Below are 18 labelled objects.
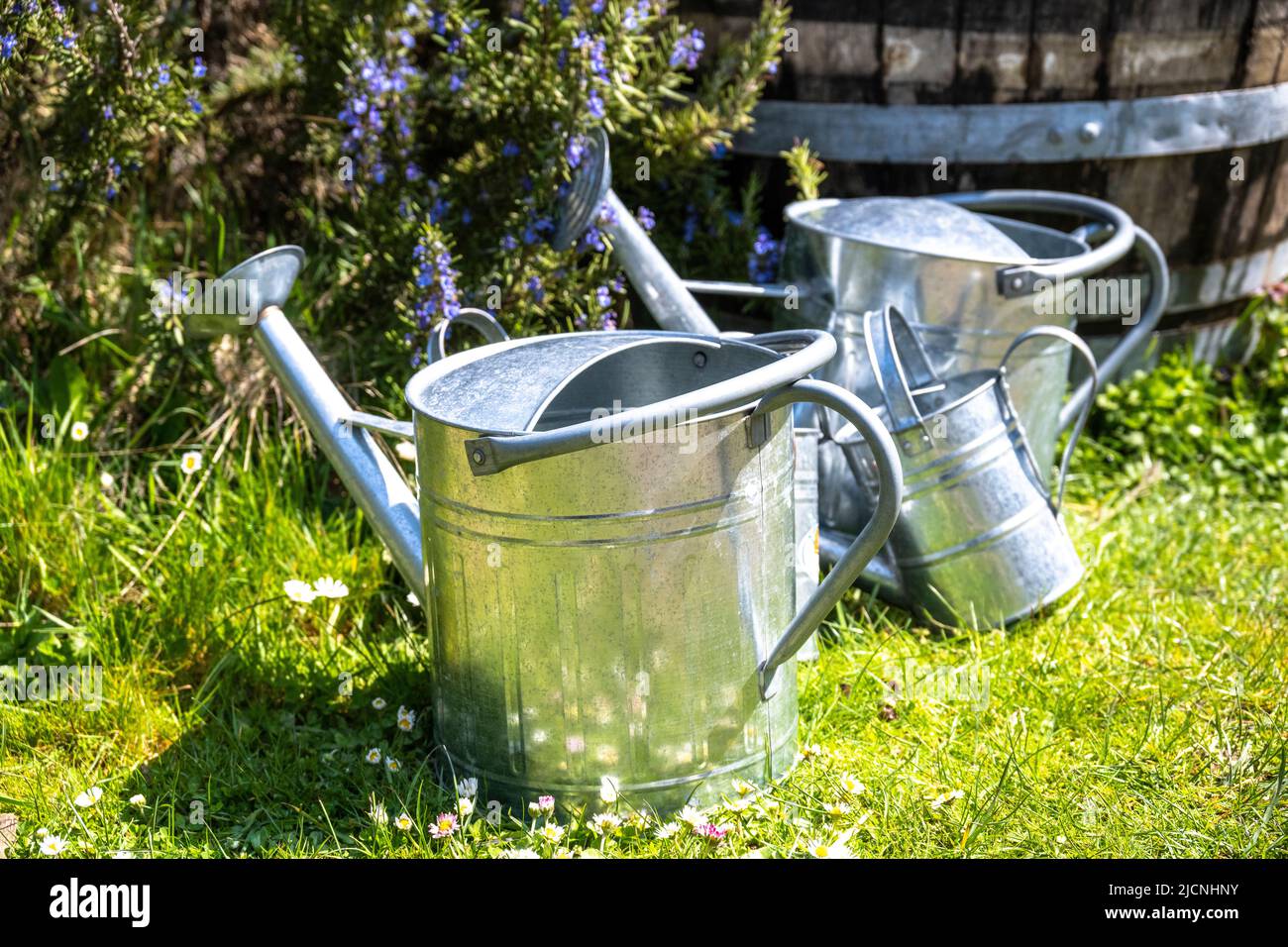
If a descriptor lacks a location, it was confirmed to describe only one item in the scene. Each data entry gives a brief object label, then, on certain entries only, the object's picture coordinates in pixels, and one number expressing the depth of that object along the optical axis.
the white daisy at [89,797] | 1.83
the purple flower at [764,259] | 2.80
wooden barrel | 2.75
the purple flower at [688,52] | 2.61
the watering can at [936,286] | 2.39
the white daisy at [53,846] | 1.75
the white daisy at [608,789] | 1.75
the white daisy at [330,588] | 2.16
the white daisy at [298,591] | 2.15
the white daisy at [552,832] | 1.70
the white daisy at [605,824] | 1.73
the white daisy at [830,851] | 1.71
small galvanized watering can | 2.26
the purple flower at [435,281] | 2.44
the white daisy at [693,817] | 1.73
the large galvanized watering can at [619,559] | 1.63
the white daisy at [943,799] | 1.83
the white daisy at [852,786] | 1.85
